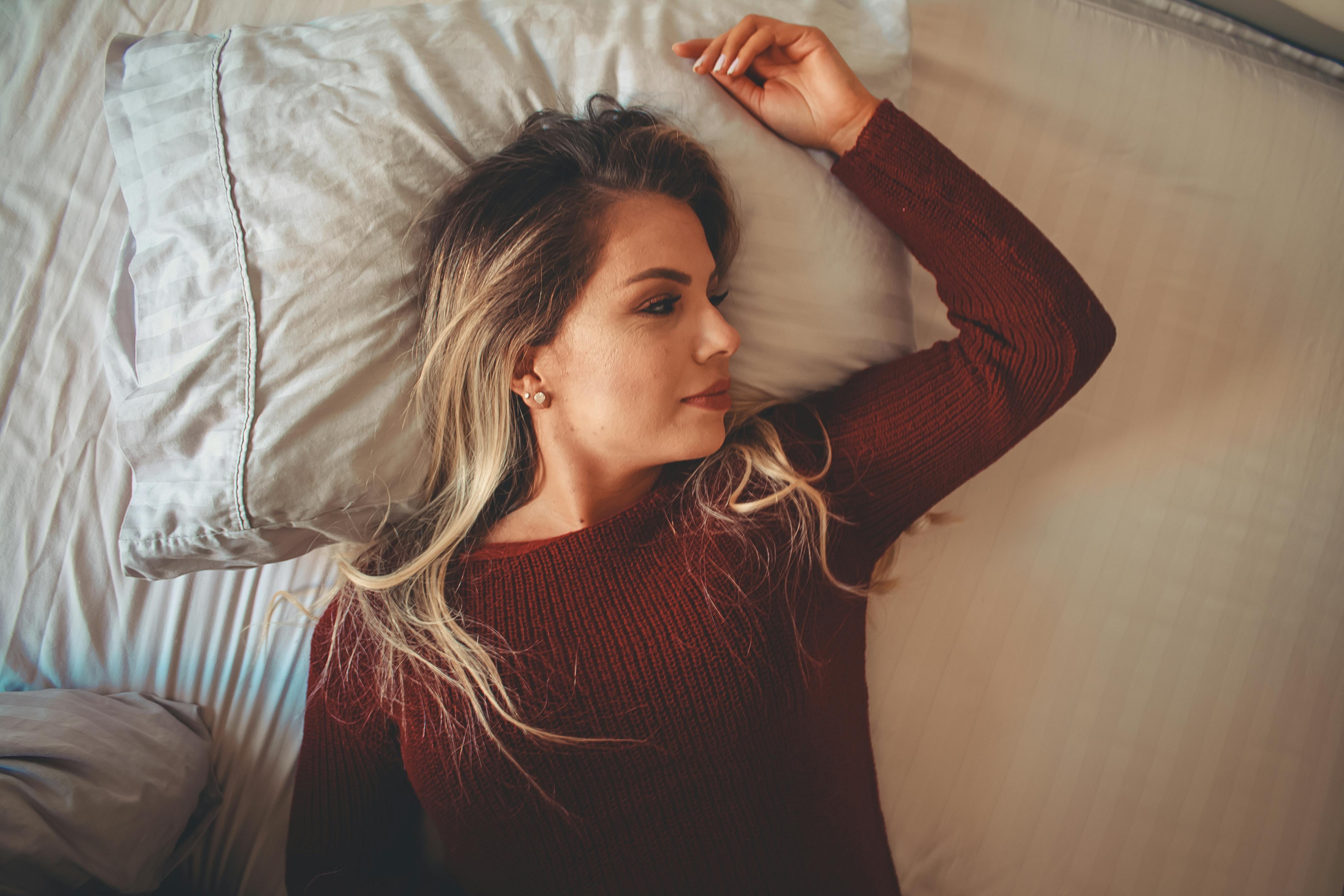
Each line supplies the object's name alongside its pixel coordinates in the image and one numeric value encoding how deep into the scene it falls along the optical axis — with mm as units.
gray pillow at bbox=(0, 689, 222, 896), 961
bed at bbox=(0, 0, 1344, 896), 1256
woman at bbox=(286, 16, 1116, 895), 1038
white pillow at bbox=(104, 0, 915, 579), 1046
